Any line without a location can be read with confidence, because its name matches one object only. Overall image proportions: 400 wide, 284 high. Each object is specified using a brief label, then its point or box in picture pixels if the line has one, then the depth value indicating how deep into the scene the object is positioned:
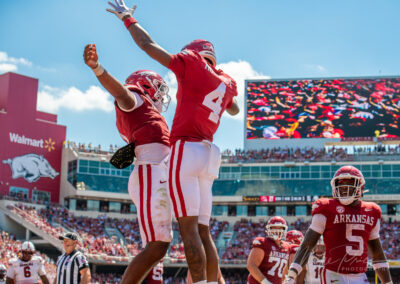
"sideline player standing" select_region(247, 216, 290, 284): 9.42
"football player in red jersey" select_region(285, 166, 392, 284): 6.18
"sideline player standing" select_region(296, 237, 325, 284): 10.91
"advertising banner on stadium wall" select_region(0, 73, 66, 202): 49.16
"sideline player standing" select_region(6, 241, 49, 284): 10.77
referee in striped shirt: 9.38
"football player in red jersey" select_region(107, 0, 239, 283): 5.16
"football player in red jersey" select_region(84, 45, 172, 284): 5.40
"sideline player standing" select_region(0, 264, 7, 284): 11.91
